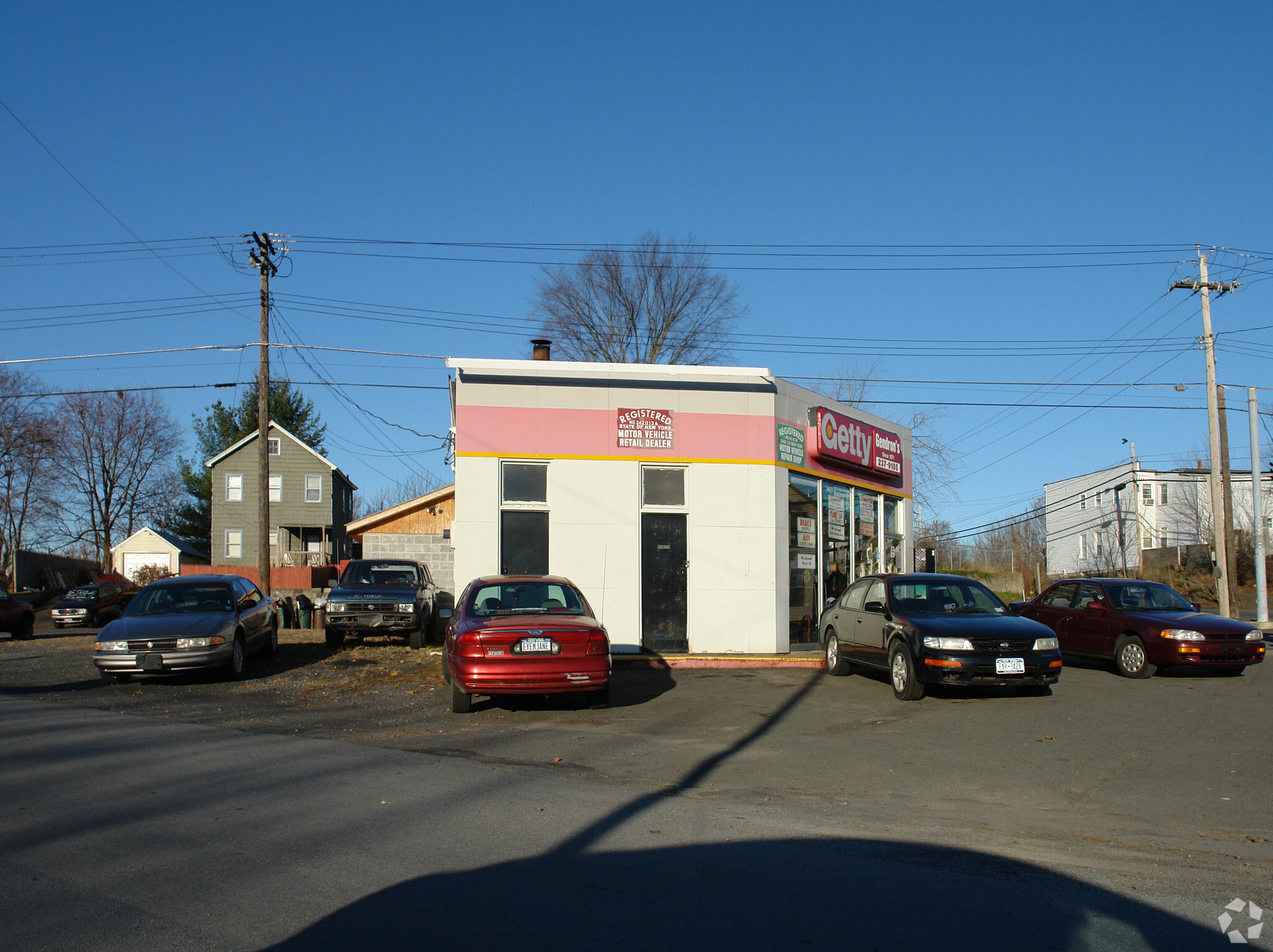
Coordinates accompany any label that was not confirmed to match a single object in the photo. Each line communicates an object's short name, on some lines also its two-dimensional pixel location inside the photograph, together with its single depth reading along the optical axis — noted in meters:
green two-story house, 49.00
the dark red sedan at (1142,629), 13.79
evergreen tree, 59.66
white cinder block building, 16.30
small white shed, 53.09
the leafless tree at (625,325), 37.78
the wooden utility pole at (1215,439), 27.97
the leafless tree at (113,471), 58.38
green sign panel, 17.38
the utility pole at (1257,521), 28.88
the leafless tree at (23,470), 48.41
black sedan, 11.33
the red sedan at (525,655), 10.34
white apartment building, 57.81
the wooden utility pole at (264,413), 24.41
